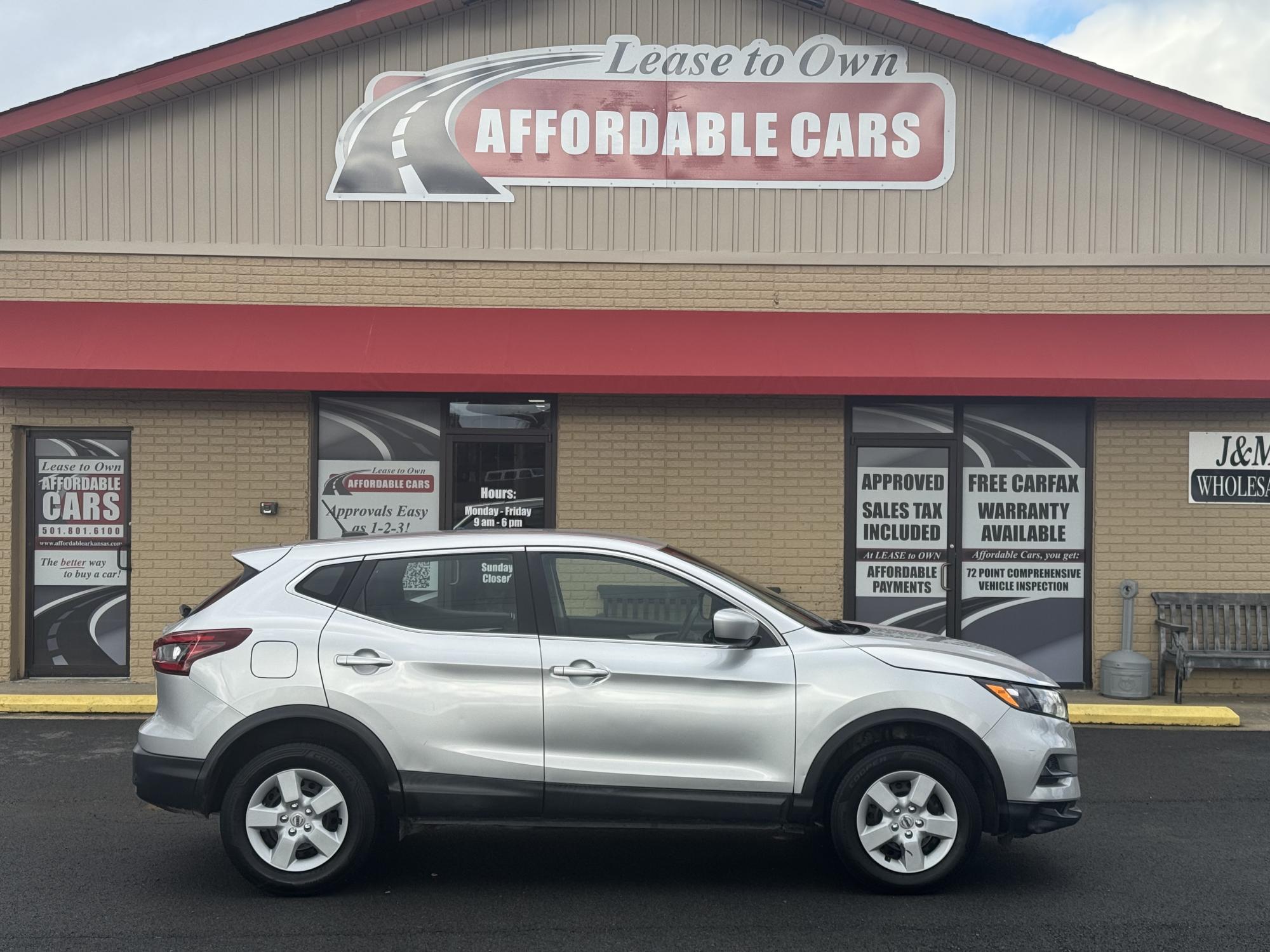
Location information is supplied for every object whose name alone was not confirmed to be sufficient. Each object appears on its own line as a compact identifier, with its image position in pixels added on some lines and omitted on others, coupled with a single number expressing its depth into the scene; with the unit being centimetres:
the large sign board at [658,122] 1145
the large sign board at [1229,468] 1127
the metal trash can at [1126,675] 1067
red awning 1043
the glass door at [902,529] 1142
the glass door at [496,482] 1138
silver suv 541
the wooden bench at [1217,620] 1114
